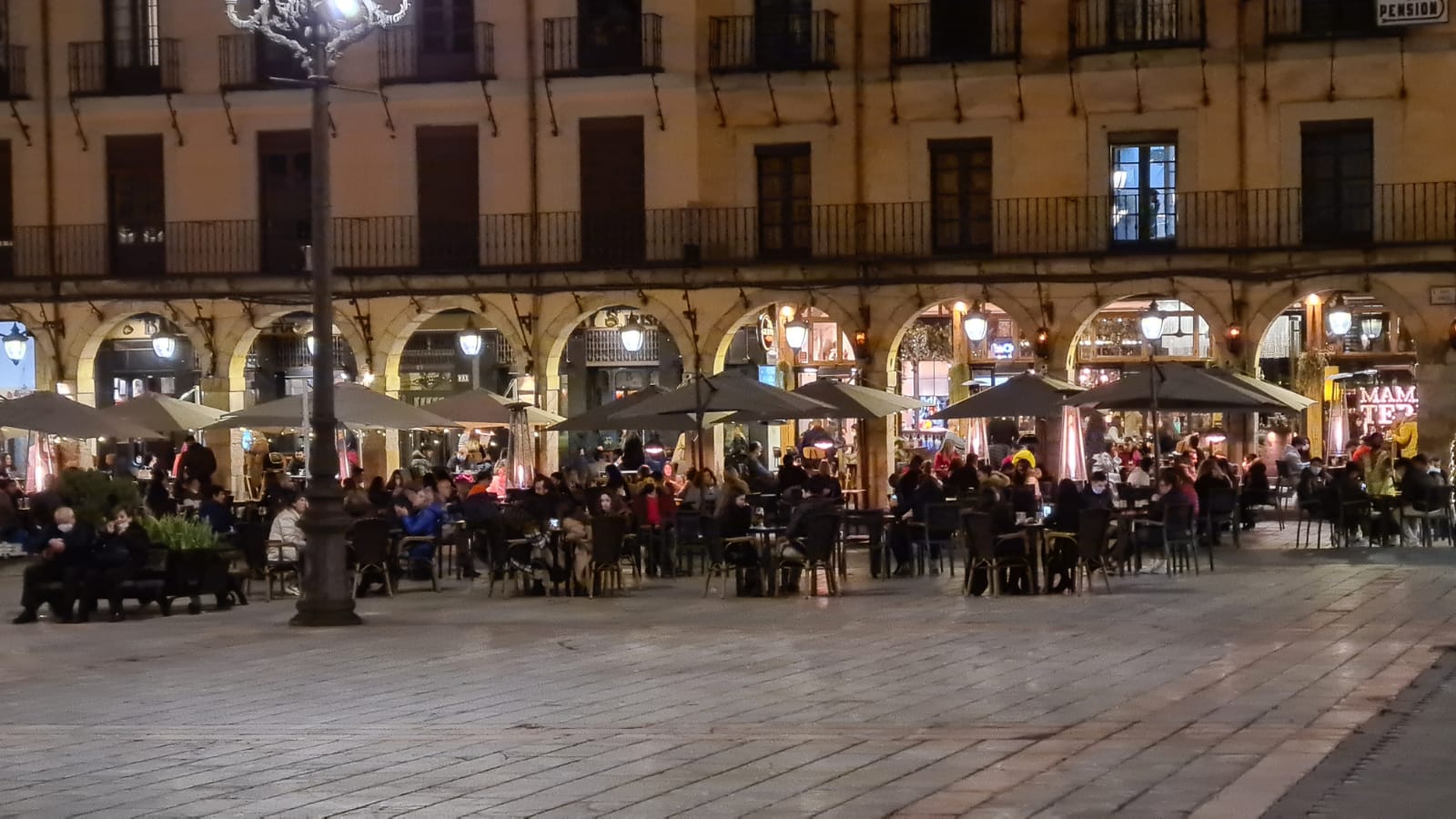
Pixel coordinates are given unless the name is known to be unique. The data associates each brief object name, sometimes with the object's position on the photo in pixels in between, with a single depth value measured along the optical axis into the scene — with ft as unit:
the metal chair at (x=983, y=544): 64.95
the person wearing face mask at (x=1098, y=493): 75.20
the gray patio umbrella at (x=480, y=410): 100.32
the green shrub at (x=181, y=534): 65.82
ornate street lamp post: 58.80
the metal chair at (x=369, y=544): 69.26
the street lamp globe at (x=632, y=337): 112.06
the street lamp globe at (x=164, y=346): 115.85
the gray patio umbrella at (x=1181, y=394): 82.79
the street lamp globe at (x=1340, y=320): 103.41
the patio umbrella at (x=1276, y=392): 87.20
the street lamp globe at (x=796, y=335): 104.99
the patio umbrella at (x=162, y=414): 97.76
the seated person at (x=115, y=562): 63.26
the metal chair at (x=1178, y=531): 71.92
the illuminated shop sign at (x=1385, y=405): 110.52
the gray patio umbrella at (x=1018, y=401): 90.27
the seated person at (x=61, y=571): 63.10
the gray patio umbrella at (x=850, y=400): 90.07
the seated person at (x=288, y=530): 71.36
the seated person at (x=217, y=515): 76.79
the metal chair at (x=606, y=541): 68.08
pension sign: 99.30
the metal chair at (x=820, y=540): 66.69
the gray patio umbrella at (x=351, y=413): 89.30
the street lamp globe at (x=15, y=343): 114.42
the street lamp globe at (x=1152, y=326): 101.81
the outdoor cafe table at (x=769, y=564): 67.56
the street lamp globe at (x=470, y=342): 113.29
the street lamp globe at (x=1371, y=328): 111.75
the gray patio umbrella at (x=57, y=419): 91.09
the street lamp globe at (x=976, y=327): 104.99
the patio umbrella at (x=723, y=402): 81.30
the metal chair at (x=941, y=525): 74.69
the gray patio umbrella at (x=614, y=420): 87.25
